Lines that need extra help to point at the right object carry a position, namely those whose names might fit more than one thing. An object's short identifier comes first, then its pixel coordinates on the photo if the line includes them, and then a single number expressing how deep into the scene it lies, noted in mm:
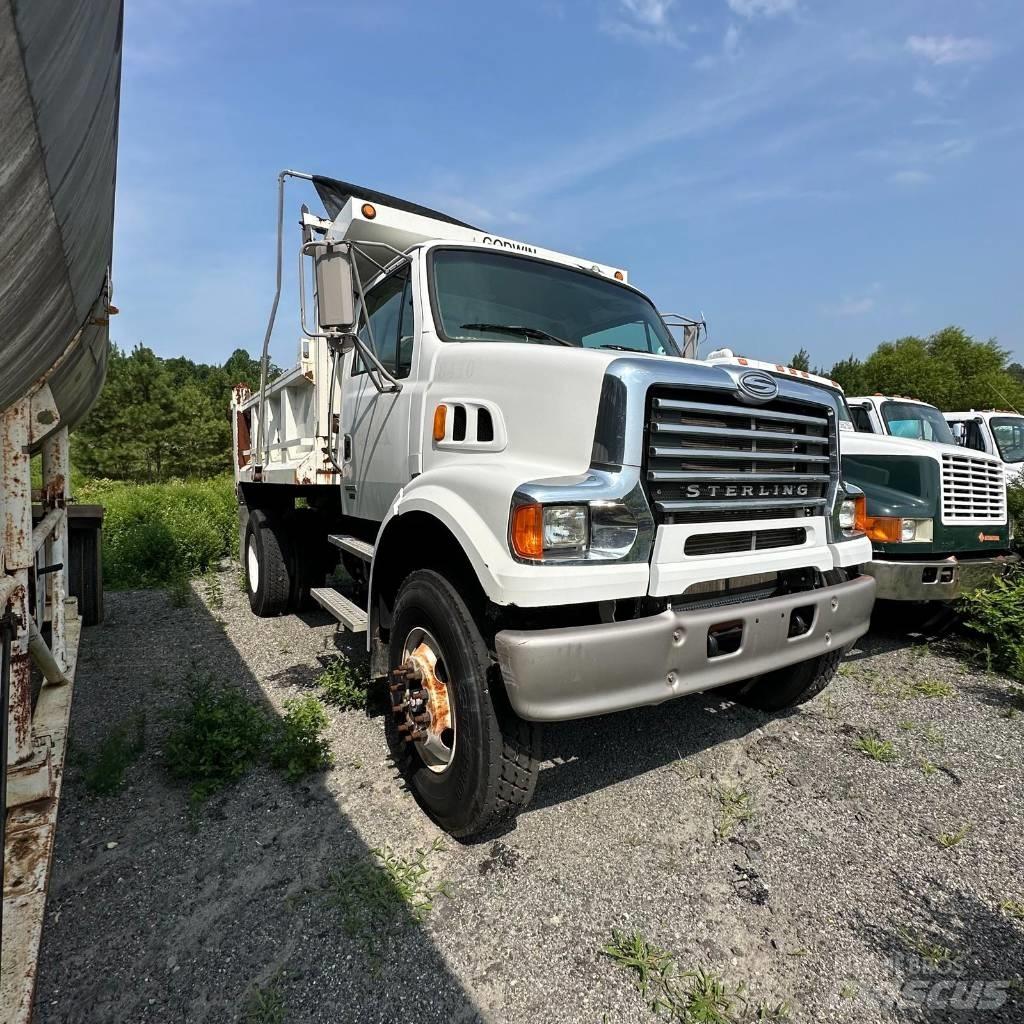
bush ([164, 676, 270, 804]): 2918
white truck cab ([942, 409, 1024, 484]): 8859
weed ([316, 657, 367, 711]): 3731
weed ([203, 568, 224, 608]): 6273
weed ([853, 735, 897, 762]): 3174
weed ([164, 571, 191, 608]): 6152
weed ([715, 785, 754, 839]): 2572
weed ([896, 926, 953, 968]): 1934
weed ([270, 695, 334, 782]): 2975
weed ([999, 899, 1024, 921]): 2123
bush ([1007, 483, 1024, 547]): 5211
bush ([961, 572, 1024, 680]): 4340
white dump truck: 2061
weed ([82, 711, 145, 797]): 2824
